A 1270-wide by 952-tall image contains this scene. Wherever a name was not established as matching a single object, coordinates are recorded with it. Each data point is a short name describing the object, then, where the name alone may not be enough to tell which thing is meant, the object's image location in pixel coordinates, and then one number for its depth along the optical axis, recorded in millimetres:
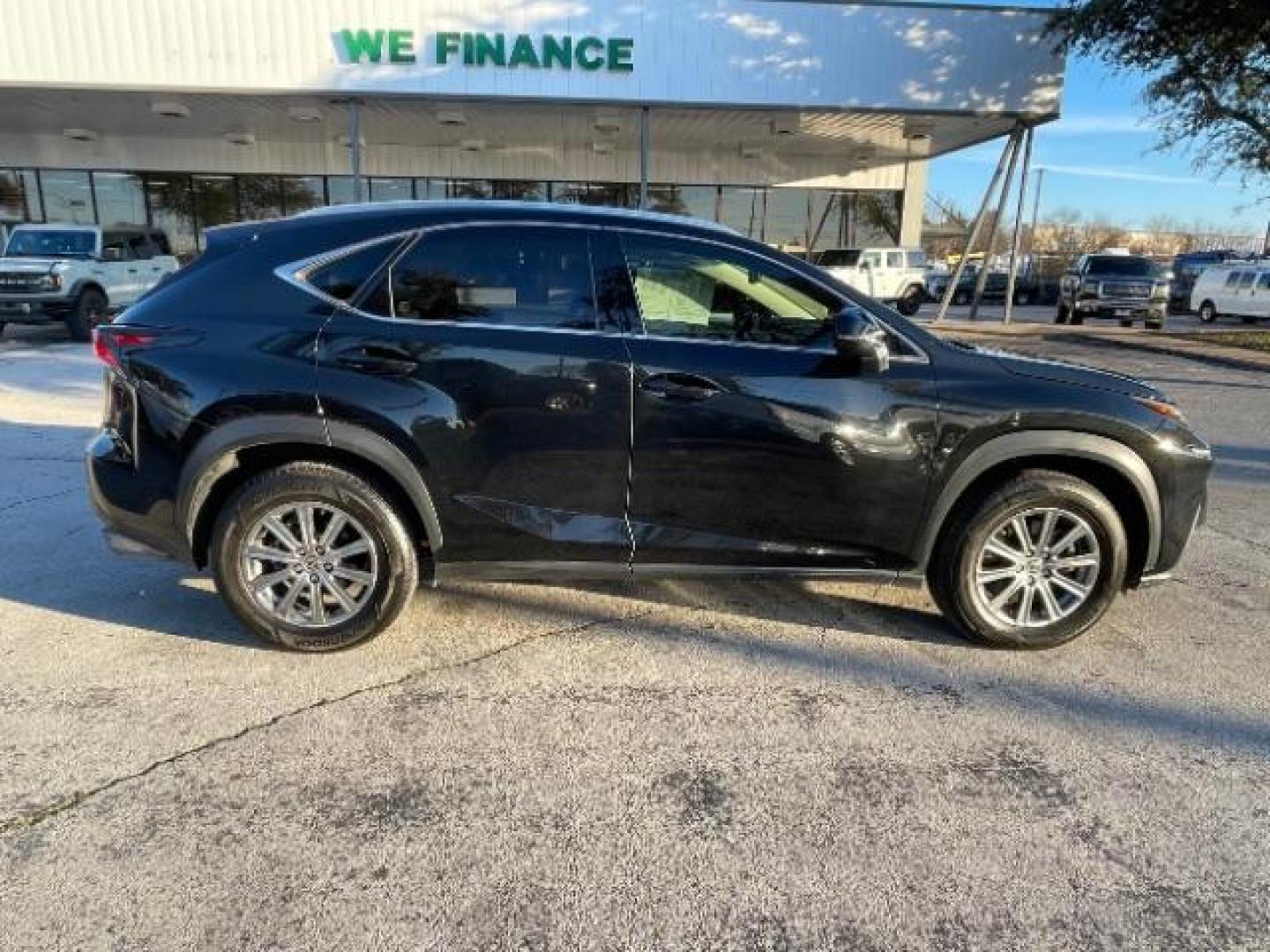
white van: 26875
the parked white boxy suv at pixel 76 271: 14203
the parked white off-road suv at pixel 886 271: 24547
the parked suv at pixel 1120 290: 23188
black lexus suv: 3359
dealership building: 14484
